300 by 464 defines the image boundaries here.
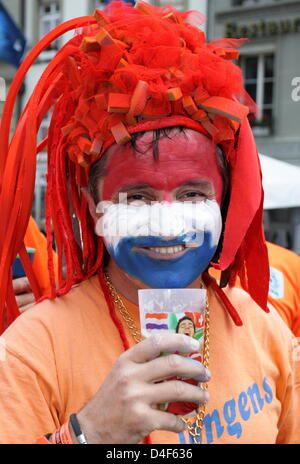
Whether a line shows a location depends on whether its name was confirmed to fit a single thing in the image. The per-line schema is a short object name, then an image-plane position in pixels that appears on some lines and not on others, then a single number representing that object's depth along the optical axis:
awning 5.17
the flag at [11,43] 3.49
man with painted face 1.09
